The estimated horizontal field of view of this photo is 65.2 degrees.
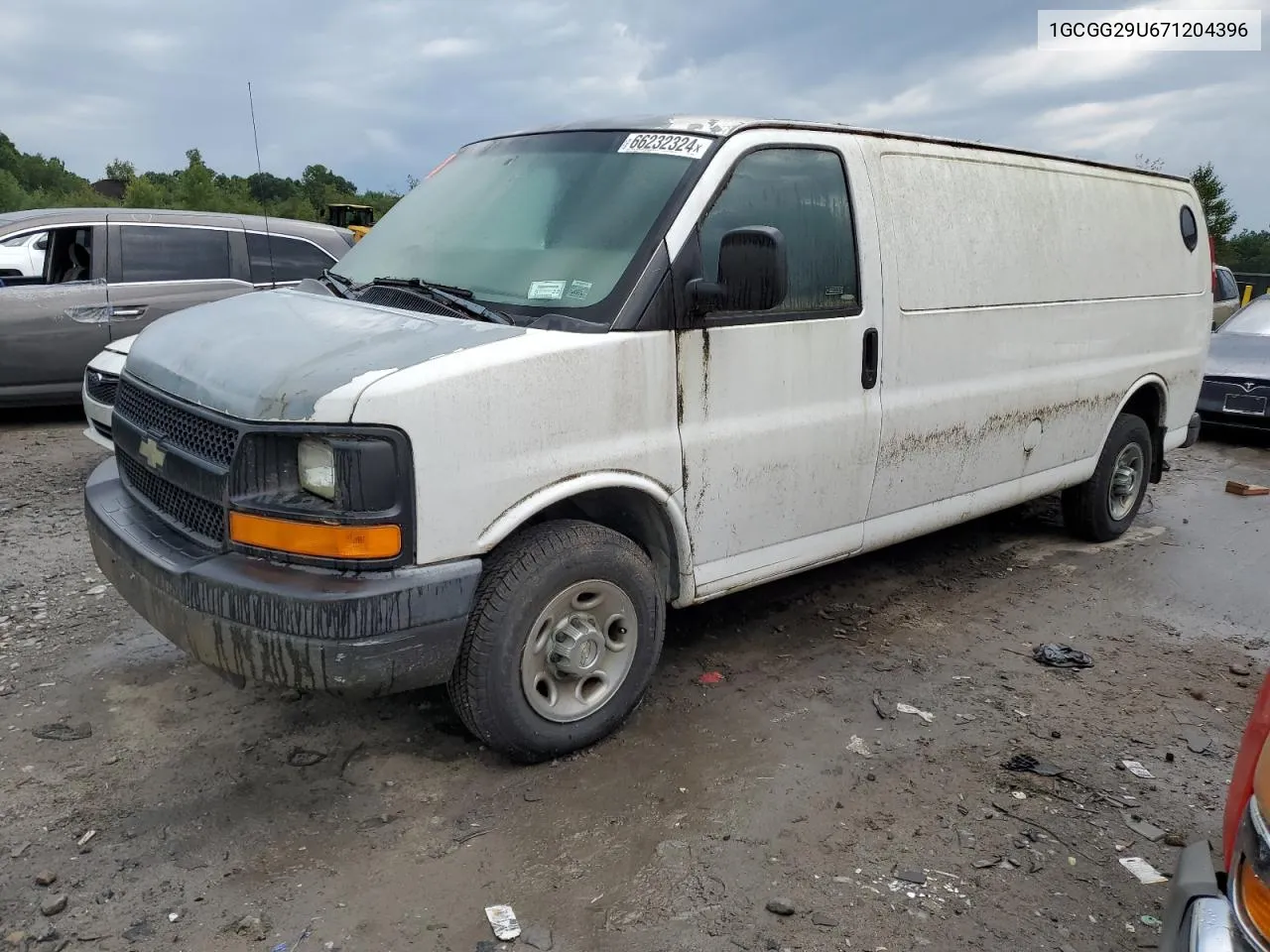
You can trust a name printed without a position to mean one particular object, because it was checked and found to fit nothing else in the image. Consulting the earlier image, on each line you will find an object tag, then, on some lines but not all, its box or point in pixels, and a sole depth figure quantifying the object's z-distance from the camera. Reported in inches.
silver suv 303.9
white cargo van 109.1
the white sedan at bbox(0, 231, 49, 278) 303.4
